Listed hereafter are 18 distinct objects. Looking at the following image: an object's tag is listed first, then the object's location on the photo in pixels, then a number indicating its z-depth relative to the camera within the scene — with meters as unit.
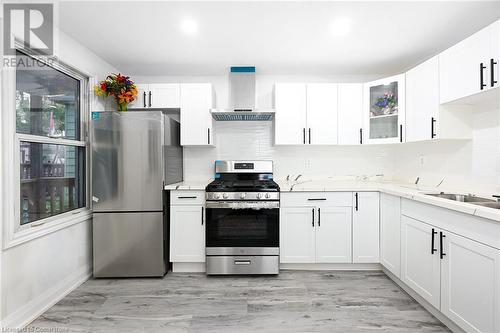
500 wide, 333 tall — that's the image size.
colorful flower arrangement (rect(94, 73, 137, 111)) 2.75
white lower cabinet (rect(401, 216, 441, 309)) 1.89
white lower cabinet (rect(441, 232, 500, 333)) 1.43
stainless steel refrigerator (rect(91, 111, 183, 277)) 2.60
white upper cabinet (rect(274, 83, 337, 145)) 3.08
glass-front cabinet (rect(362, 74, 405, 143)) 2.75
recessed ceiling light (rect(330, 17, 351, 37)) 2.11
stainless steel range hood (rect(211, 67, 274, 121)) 3.03
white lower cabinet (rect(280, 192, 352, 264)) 2.74
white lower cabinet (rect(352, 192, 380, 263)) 2.74
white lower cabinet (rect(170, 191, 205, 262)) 2.74
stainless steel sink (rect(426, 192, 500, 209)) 1.82
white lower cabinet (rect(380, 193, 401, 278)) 2.40
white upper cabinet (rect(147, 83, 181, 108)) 3.10
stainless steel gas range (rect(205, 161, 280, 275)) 2.66
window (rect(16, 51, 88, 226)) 1.99
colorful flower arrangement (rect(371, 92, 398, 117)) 2.82
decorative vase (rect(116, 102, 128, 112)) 2.87
